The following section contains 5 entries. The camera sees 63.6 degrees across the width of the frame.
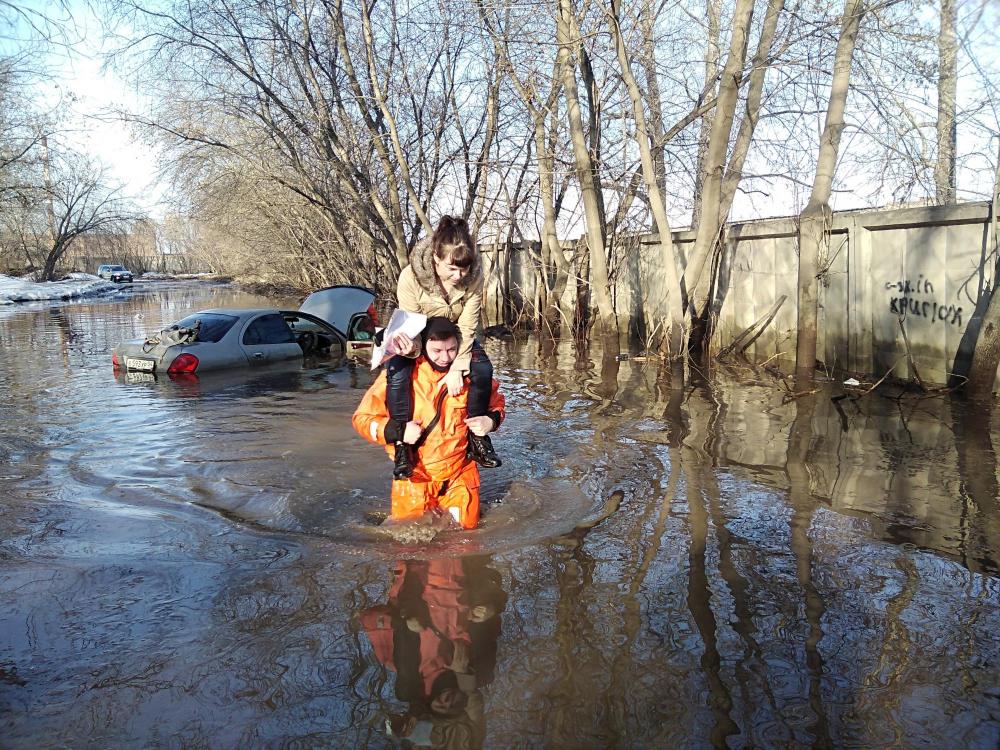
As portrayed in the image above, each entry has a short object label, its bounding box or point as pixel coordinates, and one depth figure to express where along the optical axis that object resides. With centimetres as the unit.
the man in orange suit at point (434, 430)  457
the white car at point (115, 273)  6525
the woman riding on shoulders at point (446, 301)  446
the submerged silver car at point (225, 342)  1191
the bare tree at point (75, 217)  5250
